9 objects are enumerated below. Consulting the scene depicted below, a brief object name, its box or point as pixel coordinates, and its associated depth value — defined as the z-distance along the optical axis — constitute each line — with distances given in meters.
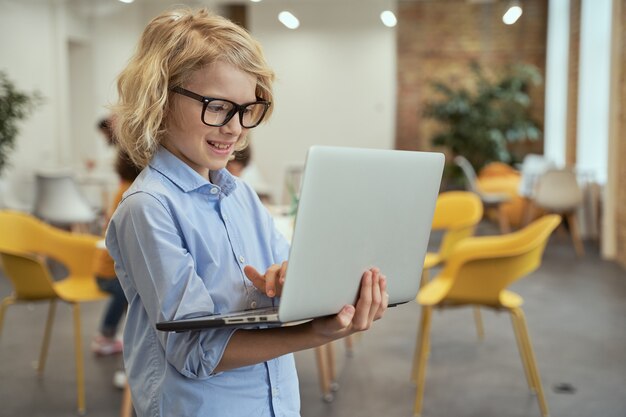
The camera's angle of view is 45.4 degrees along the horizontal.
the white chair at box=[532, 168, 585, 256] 7.80
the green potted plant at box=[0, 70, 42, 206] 6.28
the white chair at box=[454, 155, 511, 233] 8.40
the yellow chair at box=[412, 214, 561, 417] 3.21
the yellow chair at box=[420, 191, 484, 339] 4.36
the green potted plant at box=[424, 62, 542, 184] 10.23
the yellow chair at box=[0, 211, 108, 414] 3.40
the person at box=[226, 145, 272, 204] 3.88
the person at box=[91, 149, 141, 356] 3.55
